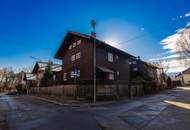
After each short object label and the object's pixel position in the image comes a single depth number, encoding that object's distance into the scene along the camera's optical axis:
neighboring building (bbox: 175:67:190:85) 41.89
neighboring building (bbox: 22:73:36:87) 27.67
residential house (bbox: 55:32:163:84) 13.77
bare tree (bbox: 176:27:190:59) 13.36
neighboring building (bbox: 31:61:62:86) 21.71
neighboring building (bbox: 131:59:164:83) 22.64
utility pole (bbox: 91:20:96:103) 10.26
